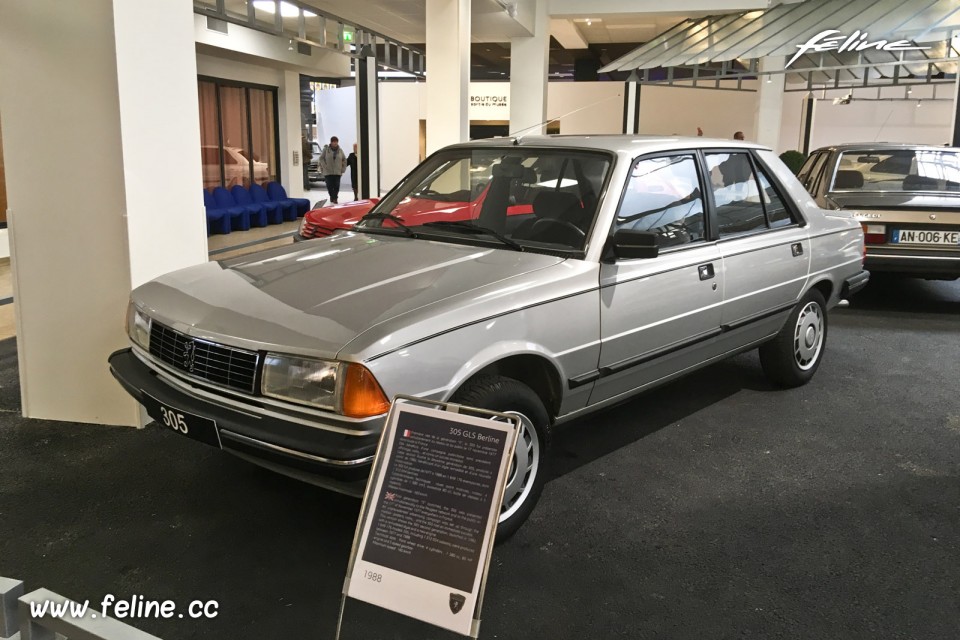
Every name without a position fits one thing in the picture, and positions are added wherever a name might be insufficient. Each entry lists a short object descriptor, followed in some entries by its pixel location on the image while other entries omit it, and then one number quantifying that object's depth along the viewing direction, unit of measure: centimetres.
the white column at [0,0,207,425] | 400
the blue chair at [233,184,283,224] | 1458
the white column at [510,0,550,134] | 1656
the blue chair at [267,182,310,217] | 1549
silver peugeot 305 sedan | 267
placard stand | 200
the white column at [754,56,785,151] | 1750
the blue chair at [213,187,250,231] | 1341
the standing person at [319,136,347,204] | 1878
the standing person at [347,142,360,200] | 2088
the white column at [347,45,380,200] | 1554
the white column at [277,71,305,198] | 1775
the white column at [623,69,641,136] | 1648
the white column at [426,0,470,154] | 1004
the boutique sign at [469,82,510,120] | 2041
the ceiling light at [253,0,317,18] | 1261
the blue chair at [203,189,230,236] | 1275
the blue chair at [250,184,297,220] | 1477
